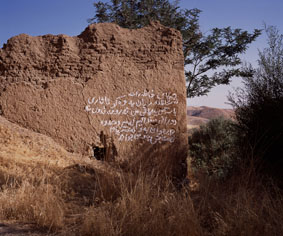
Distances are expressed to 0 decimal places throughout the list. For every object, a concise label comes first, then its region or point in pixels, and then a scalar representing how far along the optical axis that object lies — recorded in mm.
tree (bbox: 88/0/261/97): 10844
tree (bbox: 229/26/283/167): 5008
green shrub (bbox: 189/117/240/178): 9430
